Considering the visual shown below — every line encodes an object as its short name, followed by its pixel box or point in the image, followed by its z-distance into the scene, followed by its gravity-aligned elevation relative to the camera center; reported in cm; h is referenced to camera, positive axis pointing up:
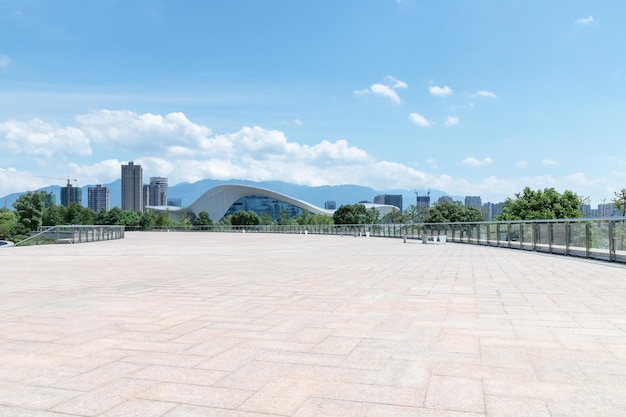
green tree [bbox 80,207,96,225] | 10218 +138
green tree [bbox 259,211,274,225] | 10962 +38
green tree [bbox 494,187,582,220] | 5722 +151
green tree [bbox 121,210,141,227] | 10325 +109
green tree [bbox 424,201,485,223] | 8668 +108
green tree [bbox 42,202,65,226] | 9825 +141
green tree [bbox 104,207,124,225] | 10296 +131
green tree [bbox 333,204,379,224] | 9652 +109
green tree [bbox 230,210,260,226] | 10356 +78
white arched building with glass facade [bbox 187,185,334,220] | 13412 +617
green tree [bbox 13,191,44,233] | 8469 +231
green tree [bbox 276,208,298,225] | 10946 +32
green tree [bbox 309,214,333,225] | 11302 +46
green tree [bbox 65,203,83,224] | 10012 +176
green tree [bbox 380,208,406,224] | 11100 +53
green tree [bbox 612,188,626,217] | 5352 +150
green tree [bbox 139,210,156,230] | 10541 +64
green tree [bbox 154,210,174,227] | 10781 +44
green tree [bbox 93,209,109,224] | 10616 +137
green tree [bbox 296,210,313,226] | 11131 +71
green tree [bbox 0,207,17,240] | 8894 -18
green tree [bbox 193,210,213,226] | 11237 +65
